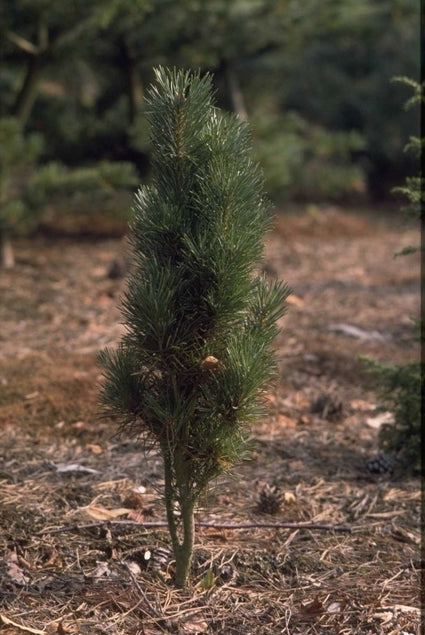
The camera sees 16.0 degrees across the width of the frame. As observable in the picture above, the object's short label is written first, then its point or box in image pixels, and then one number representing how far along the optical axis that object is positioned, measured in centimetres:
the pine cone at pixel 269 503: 568
